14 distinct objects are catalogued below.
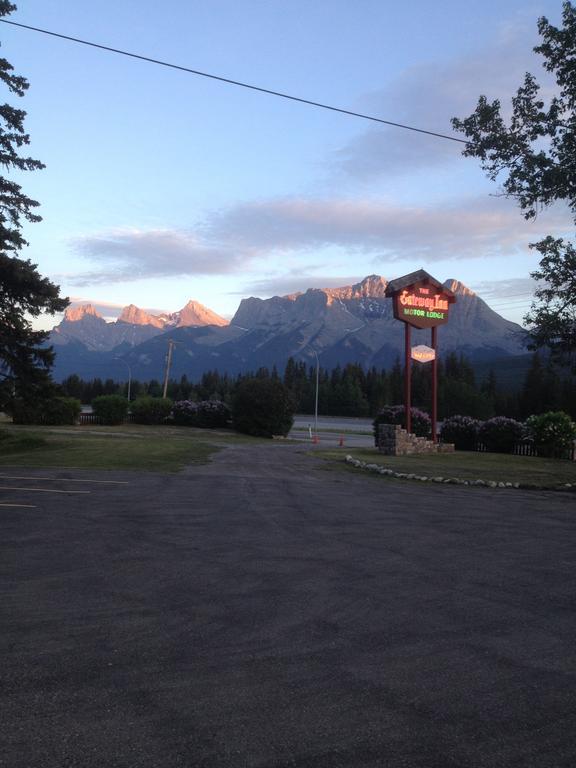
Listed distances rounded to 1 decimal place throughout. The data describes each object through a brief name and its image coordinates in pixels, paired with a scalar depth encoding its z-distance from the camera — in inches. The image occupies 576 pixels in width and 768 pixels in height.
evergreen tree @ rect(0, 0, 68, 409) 1072.8
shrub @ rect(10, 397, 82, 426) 1822.3
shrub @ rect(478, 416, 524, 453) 1272.1
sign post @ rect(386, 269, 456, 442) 1189.1
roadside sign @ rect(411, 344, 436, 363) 1288.1
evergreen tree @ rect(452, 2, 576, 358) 776.9
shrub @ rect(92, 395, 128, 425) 1920.5
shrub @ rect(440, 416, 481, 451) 1357.0
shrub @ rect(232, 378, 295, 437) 1779.0
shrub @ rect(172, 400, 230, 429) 1964.8
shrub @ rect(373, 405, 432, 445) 1286.9
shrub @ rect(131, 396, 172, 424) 2001.7
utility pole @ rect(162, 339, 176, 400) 3252.2
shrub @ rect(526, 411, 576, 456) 1210.0
